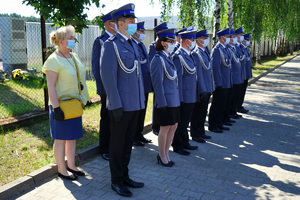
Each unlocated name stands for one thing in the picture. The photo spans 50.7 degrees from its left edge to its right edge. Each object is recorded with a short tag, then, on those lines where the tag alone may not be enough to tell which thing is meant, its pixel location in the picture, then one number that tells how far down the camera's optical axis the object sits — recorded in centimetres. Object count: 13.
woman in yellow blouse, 389
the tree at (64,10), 554
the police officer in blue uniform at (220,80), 681
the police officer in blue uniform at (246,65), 858
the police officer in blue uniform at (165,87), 460
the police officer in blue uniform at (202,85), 582
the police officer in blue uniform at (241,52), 802
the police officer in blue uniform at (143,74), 564
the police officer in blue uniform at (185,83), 534
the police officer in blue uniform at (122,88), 365
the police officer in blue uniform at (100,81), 495
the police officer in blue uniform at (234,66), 747
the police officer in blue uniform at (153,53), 497
